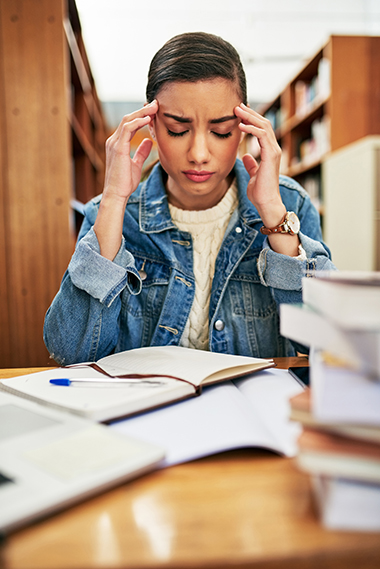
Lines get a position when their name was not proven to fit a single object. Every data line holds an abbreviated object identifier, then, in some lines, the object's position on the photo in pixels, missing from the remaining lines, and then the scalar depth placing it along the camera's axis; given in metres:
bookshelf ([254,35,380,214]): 3.21
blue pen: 0.62
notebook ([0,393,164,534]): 0.34
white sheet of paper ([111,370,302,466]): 0.45
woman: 0.99
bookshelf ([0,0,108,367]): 1.97
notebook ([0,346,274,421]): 0.54
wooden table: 0.31
